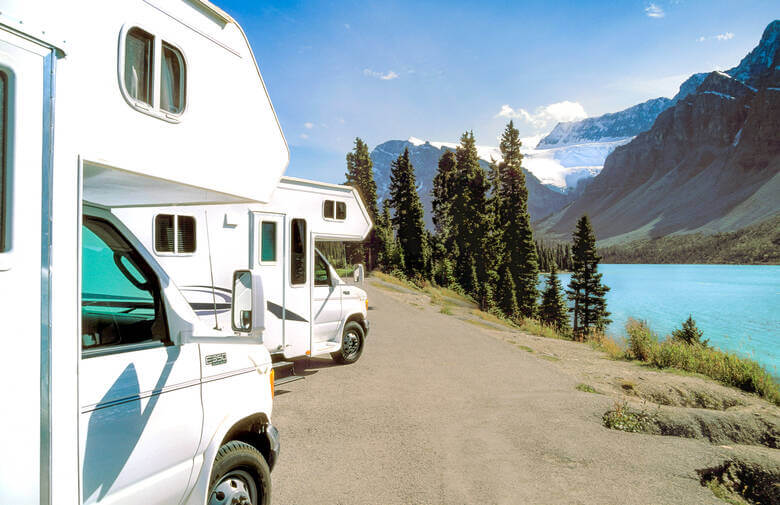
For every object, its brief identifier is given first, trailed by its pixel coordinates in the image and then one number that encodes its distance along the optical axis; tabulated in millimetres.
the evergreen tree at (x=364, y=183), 45791
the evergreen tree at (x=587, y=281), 47031
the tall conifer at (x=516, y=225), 46344
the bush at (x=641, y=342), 12492
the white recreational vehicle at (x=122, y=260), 1775
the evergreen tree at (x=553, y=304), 46688
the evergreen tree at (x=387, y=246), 42844
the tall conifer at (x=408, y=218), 43594
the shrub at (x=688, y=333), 18850
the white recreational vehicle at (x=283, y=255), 6727
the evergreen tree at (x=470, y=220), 44500
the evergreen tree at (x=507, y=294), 44125
